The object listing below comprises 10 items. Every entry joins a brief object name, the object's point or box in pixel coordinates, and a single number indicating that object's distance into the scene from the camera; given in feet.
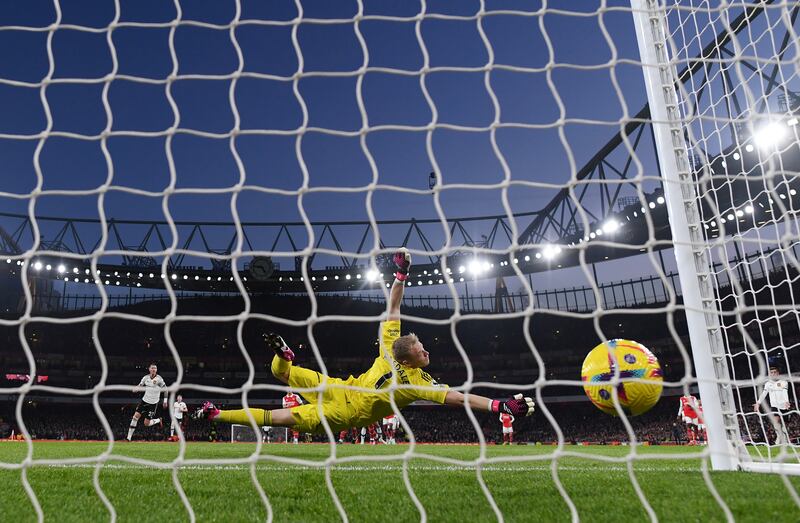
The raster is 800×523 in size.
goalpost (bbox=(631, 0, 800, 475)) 13.80
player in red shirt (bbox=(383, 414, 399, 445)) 63.89
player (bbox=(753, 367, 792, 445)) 30.16
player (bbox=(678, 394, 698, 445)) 49.08
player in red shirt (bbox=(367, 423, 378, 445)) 71.11
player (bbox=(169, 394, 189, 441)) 50.14
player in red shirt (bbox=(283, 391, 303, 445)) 41.14
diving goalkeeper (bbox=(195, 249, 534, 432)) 17.01
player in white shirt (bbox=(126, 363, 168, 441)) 39.75
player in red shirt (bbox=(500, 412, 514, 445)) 65.83
